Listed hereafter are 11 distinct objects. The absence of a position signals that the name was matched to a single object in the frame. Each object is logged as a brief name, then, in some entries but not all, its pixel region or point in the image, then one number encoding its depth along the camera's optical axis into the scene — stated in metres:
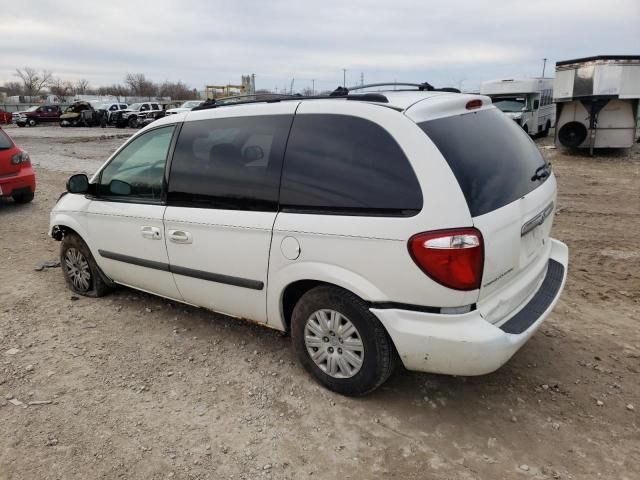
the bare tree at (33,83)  86.81
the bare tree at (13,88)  84.40
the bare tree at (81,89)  86.75
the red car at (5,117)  37.66
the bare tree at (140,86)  87.25
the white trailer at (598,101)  13.13
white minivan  2.47
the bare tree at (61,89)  74.96
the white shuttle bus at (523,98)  17.78
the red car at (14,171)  7.85
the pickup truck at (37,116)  34.41
